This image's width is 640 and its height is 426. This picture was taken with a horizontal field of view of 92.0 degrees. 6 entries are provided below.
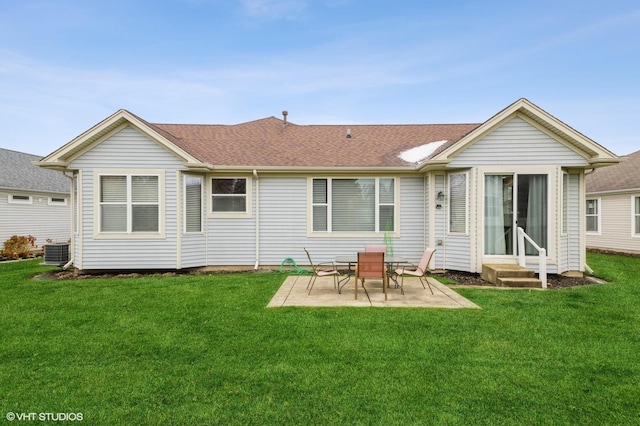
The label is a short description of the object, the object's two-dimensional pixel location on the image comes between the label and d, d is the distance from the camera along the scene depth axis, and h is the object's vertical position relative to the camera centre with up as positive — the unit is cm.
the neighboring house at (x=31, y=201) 1458 +68
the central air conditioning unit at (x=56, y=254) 1027 -132
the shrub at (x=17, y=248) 1367 -149
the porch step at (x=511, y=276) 795 -167
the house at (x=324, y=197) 888 +54
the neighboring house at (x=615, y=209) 1433 +22
